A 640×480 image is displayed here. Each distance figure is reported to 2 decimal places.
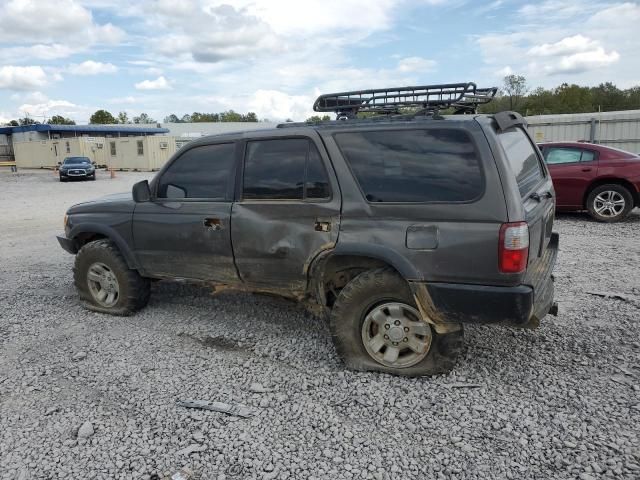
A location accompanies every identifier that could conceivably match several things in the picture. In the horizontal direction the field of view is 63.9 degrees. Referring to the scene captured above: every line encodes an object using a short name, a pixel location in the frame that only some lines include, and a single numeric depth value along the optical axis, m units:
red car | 9.29
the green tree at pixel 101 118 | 93.75
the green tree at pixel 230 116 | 102.81
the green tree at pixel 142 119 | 104.36
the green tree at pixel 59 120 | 98.25
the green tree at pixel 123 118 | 101.31
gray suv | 3.20
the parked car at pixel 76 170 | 26.70
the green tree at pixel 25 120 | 85.00
